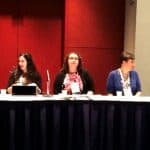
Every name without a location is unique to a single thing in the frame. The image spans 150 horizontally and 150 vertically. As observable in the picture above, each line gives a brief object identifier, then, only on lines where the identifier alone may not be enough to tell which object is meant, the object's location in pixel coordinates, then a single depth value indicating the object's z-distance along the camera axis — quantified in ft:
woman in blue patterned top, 16.70
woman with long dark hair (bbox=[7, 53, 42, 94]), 17.16
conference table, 12.94
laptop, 13.88
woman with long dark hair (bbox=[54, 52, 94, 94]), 16.60
